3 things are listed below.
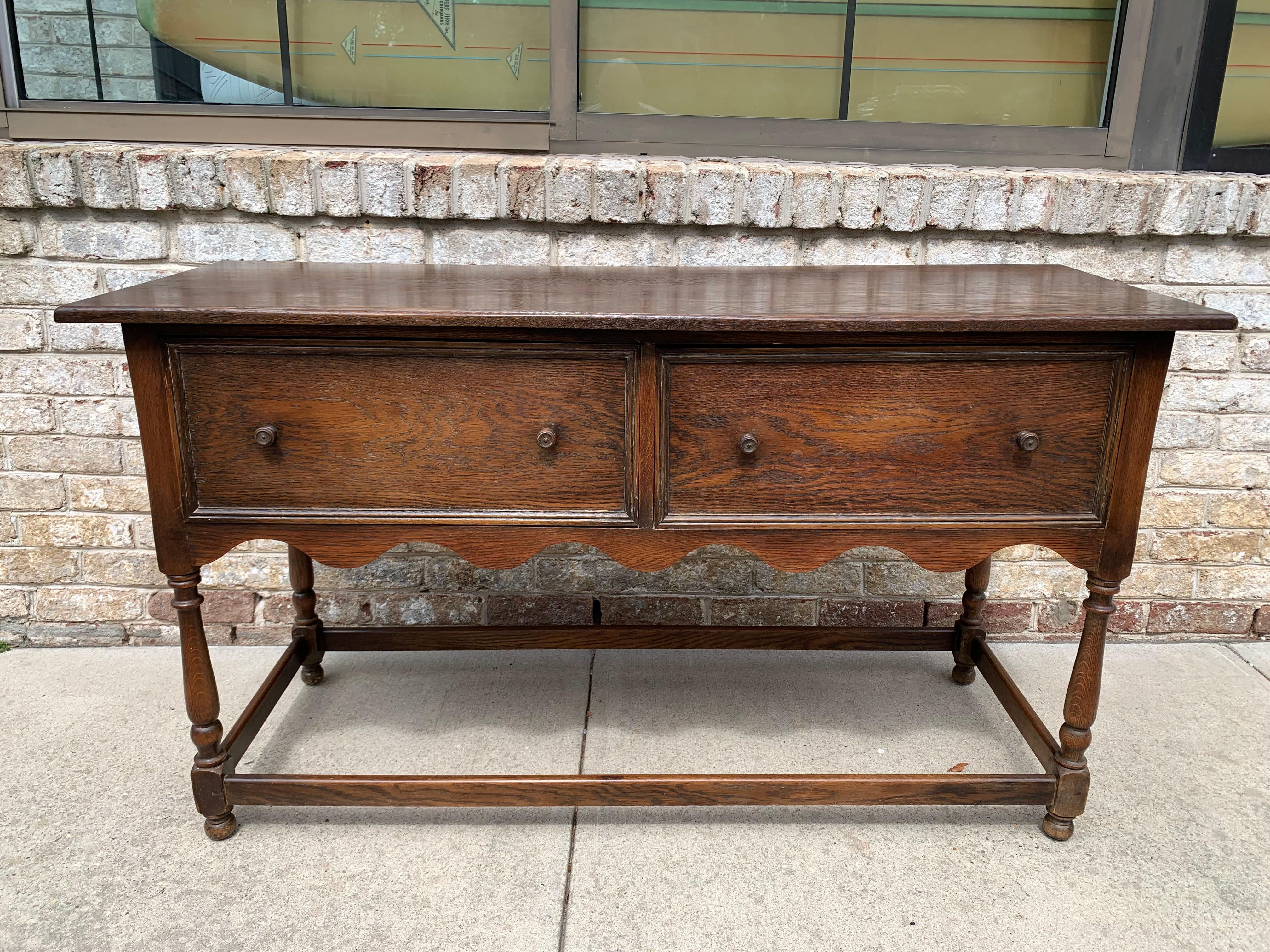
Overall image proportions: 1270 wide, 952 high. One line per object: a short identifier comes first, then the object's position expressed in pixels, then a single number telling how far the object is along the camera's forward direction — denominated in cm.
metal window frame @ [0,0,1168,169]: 245
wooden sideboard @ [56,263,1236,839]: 168
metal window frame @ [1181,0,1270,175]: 247
